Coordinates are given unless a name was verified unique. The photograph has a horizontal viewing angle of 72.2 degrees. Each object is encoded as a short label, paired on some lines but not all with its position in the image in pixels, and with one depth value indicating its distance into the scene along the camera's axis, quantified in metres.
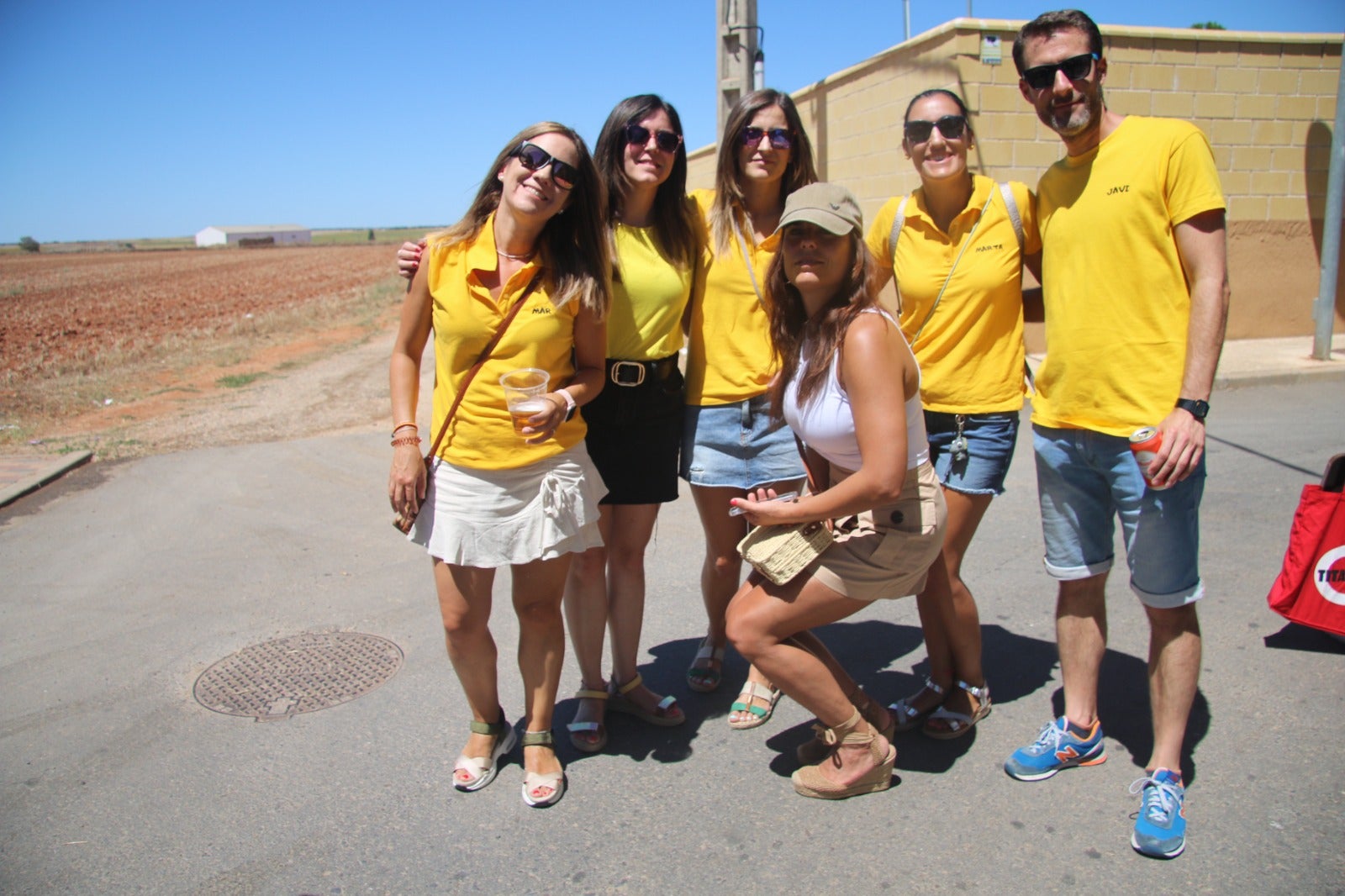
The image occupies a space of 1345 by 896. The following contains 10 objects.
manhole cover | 3.45
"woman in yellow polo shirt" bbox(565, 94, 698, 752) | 3.03
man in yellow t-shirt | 2.43
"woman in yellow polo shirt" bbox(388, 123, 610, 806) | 2.69
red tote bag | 3.44
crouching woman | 2.47
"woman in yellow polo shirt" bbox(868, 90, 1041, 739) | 2.89
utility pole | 8.54
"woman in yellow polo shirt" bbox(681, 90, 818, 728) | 3.11
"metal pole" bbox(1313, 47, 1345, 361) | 9.43
